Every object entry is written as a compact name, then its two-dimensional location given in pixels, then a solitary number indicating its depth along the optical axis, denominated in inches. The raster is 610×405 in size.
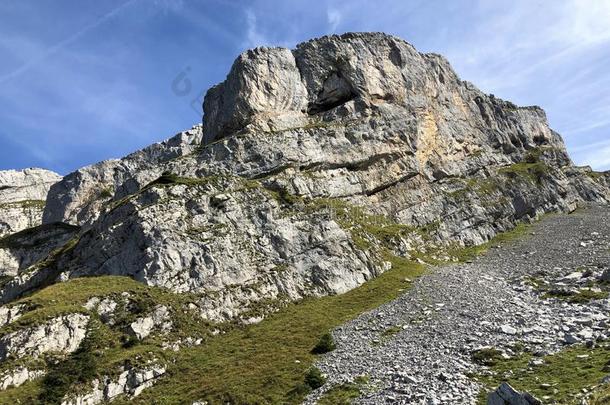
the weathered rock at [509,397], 709.3
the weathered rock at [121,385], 1407.5
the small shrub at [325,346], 1476.4
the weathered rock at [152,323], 1750.7
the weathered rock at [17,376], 1459.8
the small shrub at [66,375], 1389.0
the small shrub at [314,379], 1210.0
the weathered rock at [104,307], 1817.2
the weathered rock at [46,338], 1590.8
